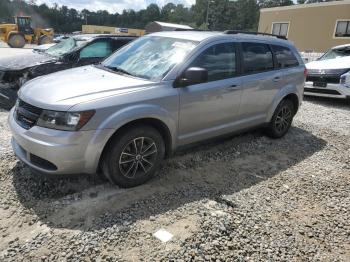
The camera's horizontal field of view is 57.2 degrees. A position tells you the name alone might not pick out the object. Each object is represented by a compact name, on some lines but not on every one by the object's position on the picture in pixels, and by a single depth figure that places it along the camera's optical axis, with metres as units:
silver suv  3.22
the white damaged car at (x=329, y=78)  8.48
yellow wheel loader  26.88
